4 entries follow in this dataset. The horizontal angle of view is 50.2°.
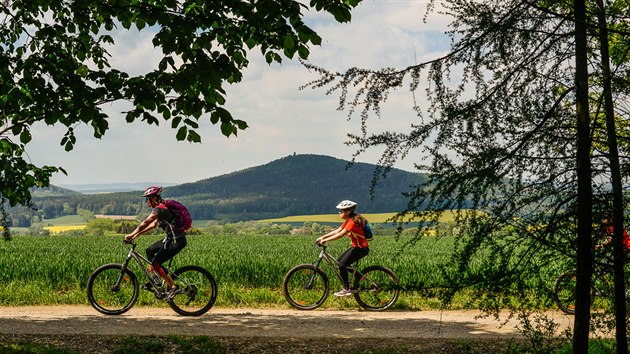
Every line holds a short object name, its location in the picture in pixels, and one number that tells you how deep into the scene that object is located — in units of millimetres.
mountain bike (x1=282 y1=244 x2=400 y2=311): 12320
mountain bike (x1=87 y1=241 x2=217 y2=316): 11719
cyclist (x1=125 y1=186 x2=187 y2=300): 10930
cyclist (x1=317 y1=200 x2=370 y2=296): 11711
